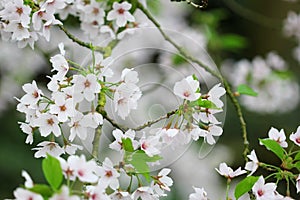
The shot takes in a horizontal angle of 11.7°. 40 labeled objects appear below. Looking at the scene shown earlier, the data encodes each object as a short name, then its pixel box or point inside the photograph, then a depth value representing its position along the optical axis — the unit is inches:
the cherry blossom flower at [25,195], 63.2
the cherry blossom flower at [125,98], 69.7
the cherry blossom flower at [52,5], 73.4
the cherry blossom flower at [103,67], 69.9
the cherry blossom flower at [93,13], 80.3
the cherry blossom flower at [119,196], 69.3
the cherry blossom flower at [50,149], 70.8
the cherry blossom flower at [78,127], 69.5
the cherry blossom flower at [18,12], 73.5
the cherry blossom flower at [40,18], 73.7
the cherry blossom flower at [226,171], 71.5
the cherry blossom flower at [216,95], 70.1
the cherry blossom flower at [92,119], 69.7
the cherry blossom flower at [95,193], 65.5
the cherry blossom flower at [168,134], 69.0
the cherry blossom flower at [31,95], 69.8
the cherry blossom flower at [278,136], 72.3
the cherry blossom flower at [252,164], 71.6
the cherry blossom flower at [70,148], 70.7
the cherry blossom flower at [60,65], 69.6
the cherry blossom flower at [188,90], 68.9
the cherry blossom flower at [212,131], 70.9
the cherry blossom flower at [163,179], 70.1
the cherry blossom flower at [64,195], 63.0
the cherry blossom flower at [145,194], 69.8
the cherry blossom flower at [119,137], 69.5
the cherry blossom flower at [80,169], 64.4
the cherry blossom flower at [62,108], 68.9
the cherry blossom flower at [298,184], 71.0
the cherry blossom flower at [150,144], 69.3
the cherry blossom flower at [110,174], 67.4
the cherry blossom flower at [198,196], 70.1
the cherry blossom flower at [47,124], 69.5
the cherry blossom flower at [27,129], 70.9
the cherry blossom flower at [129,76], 69.5
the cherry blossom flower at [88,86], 68.9
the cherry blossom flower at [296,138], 71.6
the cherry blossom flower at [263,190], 69.8
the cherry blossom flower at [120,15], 78.8
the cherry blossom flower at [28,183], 63.5
